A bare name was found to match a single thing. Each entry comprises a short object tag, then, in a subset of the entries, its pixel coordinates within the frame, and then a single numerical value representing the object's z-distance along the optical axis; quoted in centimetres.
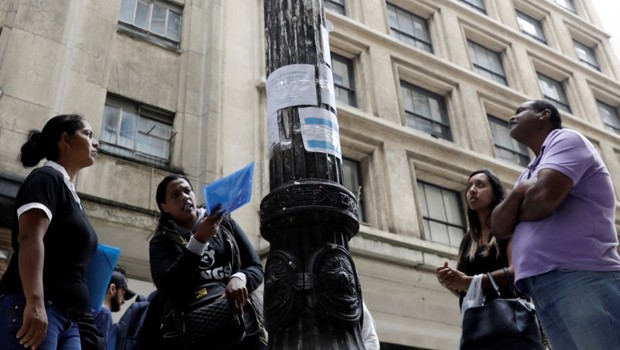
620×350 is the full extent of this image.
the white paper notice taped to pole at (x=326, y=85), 275
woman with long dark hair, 320
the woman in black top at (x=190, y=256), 289
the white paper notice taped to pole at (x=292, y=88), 268
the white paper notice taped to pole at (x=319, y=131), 254
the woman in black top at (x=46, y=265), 233
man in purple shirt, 230
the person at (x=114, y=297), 388
